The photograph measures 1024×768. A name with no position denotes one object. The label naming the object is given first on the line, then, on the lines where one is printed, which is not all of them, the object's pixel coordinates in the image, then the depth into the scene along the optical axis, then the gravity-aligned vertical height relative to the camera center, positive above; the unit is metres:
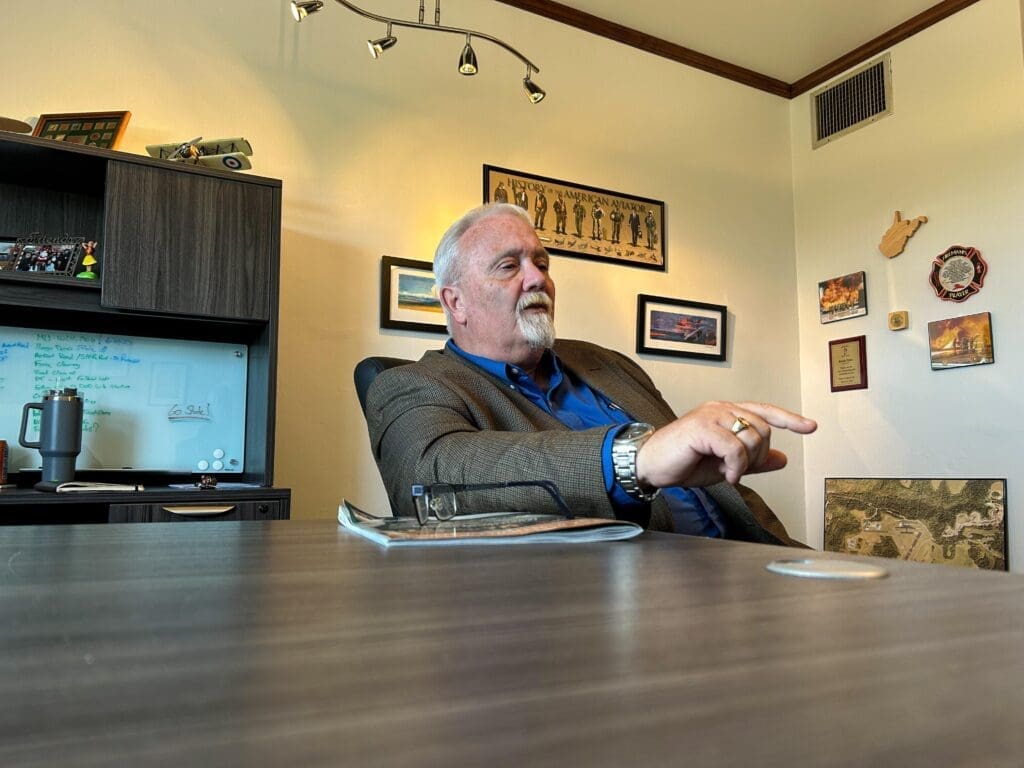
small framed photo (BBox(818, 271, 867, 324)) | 3.54 +0.71
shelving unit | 2.06 +0.56
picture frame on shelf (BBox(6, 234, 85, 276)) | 2.17 +0.55
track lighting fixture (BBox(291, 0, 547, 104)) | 2.22 +1.30
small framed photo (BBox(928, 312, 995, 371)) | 3.02 +0.43
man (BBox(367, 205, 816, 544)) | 0.89 +0.04
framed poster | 3.18 +1.01
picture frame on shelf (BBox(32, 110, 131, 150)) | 2.21 +0.95
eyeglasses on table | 0.87 -0.06
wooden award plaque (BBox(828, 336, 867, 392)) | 3.52 +0.39
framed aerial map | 2.94 -0.31
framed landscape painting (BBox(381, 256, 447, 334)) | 2.84 +0.57
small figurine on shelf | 2.12 +0.54
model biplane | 2.28 +0.90
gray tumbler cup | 2.06 +0.03
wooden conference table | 0.18 -0.07
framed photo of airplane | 3.42 +0.55
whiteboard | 2.28 +0.17
